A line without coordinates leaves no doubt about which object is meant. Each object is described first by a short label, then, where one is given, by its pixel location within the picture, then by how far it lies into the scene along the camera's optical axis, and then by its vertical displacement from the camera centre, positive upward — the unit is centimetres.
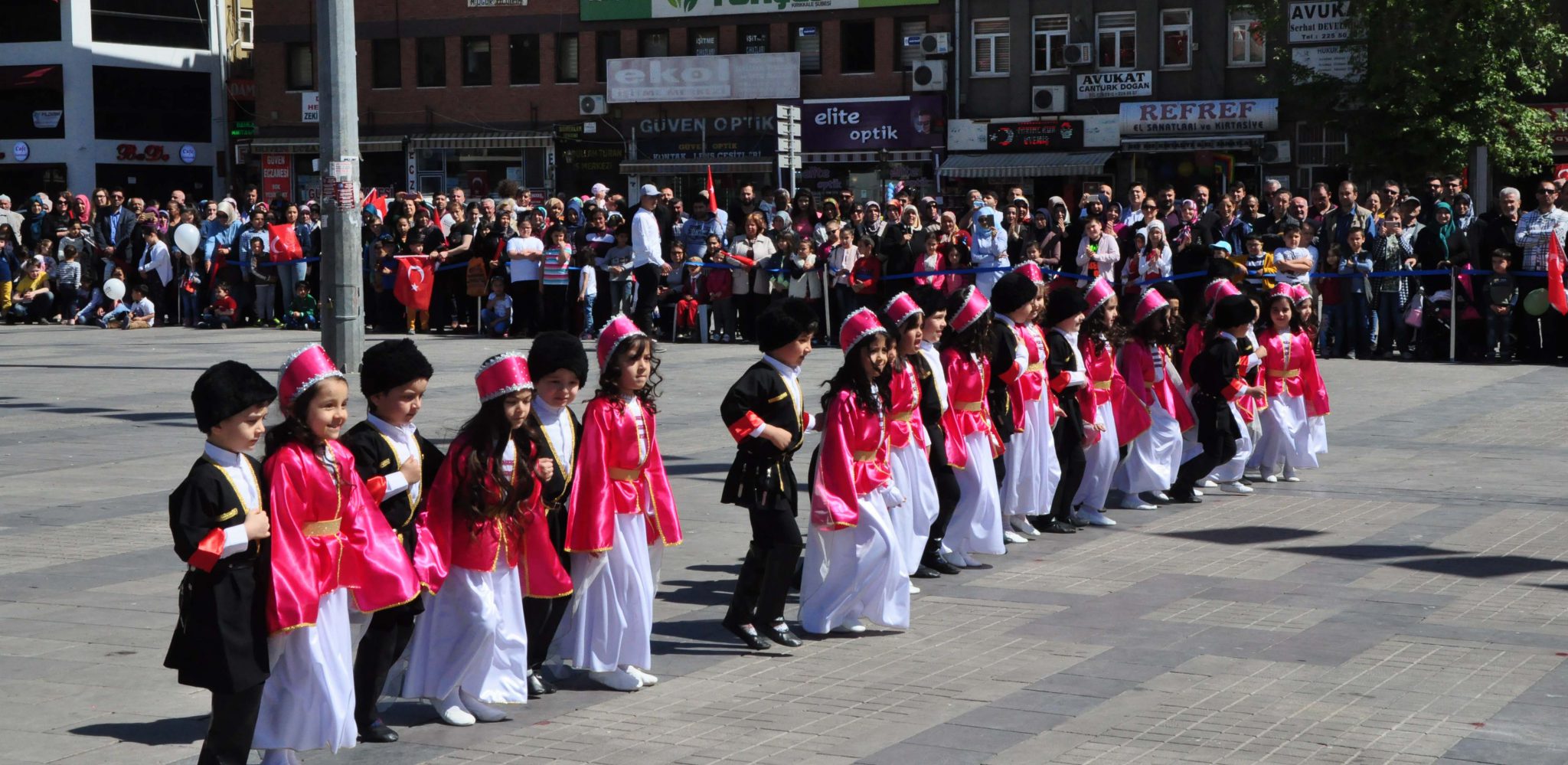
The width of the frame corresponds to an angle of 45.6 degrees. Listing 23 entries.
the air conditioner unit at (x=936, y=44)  4344 +573
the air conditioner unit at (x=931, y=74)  4359 +505
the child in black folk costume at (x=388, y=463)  612 -55
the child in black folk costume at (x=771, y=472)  759 -74
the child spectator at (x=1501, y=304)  2023 -22
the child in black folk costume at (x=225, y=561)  534 -77
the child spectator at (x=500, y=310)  2497 -21
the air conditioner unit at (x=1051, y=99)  4250 +432
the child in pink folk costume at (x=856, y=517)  789 -95
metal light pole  1842 +94
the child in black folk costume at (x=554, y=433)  675 -51
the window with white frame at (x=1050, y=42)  4275 +566
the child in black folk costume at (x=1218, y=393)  1175 -67
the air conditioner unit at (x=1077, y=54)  4191 +527
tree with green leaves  3212 +352
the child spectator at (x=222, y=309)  2736 -17
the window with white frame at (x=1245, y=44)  4044 +526
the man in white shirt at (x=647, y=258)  2192 +42
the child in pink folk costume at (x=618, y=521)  695 -86
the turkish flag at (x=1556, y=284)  1911 +0
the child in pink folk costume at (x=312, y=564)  562 -82
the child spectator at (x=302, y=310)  2673 -19
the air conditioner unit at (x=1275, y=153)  3966 +284
